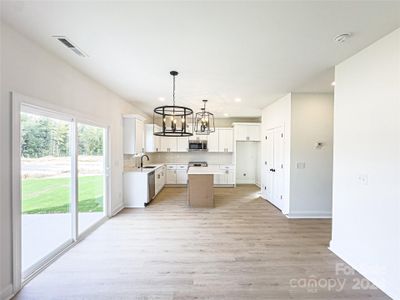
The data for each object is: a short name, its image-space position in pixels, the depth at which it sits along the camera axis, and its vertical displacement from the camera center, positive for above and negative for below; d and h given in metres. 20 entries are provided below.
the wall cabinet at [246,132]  8.27 +0.63
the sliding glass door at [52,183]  2.52 -0.51
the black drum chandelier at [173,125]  3.40 +0.38
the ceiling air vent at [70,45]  2.39 +1.24
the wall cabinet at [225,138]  8.43 +0.40
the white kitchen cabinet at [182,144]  8.44 +0.14
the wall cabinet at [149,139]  7.52 +0.32
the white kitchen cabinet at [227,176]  8.28 -1.09
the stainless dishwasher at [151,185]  5.72 -1.06
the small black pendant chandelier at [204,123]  5.06 +0.60
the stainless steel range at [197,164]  8.27 -0.63
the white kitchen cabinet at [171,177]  8.33 -1.14
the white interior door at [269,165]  5.78 -0.48
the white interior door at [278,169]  5.13 -0.51
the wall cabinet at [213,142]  8.41 +0.24
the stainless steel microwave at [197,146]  8.25 +0.08
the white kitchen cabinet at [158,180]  6.70 -1.07
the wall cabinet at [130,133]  5.49 +0.38
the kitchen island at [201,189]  5.52 -1.07
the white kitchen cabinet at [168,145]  8.42 +0.12
